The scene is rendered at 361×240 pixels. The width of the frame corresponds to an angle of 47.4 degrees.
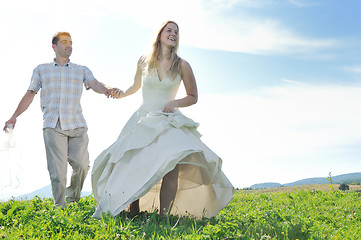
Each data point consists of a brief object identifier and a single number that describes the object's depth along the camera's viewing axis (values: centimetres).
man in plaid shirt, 774
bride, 582
